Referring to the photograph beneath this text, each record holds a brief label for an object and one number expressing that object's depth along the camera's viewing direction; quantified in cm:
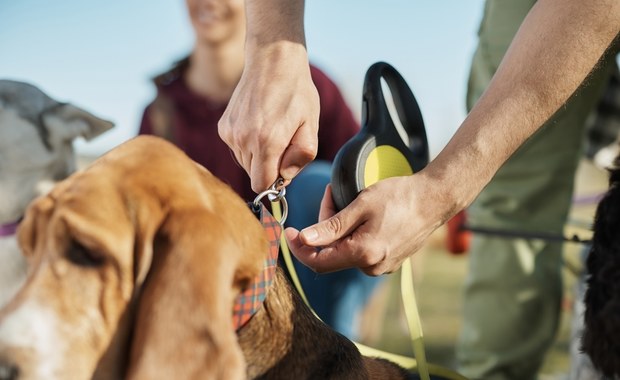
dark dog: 87
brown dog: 61
